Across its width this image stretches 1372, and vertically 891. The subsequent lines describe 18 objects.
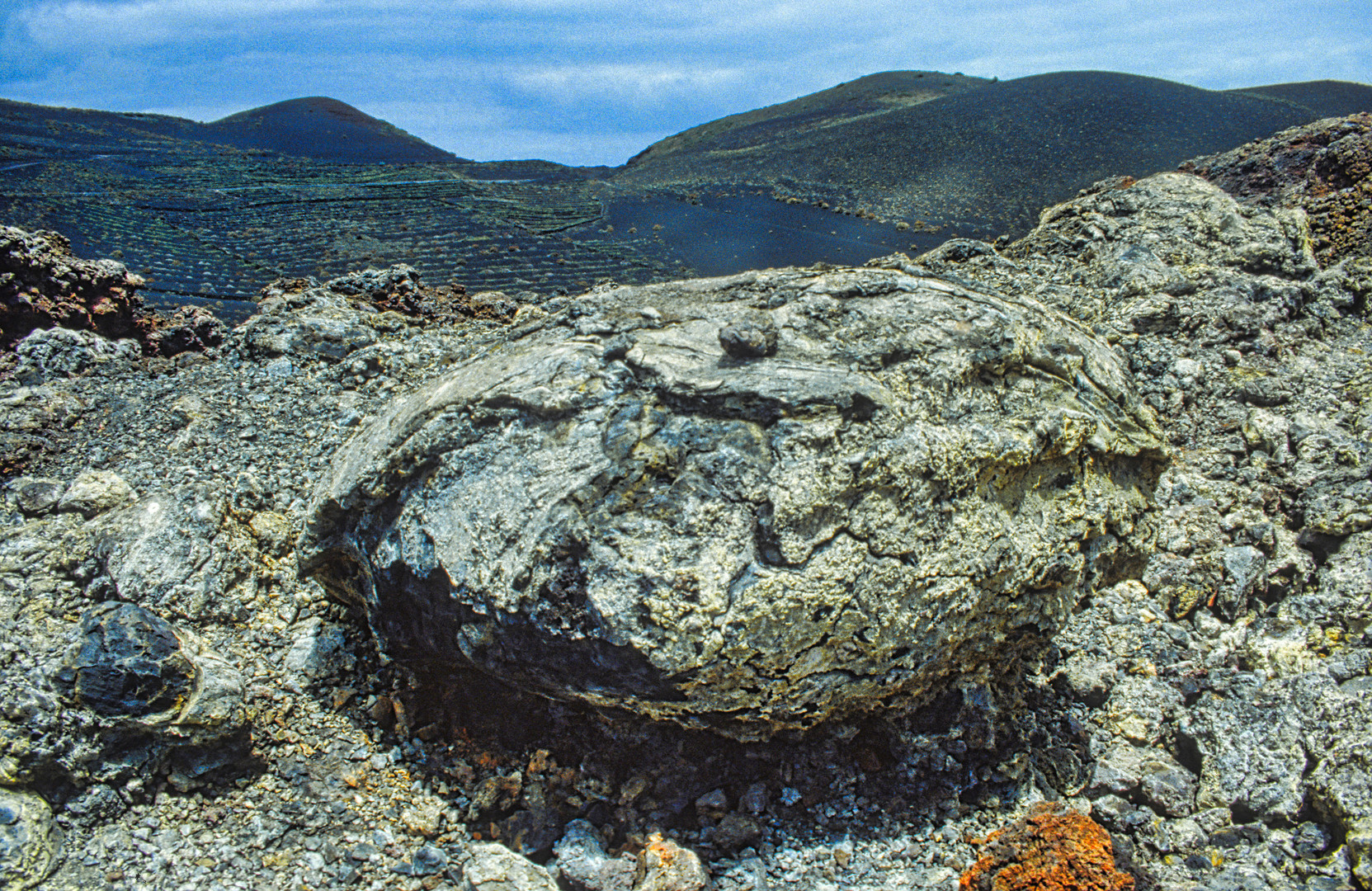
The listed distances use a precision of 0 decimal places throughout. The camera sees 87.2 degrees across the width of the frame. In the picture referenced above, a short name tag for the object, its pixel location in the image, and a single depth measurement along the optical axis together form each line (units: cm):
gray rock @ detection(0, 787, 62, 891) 203
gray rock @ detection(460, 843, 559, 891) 216
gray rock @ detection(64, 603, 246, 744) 230
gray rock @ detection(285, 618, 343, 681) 274
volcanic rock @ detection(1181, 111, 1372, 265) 512
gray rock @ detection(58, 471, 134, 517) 313
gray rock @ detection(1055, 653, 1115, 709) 281
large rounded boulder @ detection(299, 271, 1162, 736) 212
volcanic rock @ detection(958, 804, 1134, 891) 211
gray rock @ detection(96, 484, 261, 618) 277
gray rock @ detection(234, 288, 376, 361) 413
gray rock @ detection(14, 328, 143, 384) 443
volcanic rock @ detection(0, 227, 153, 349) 475
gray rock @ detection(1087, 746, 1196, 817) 245
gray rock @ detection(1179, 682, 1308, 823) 236
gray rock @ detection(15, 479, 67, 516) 318
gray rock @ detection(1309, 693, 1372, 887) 210
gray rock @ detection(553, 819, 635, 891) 222
